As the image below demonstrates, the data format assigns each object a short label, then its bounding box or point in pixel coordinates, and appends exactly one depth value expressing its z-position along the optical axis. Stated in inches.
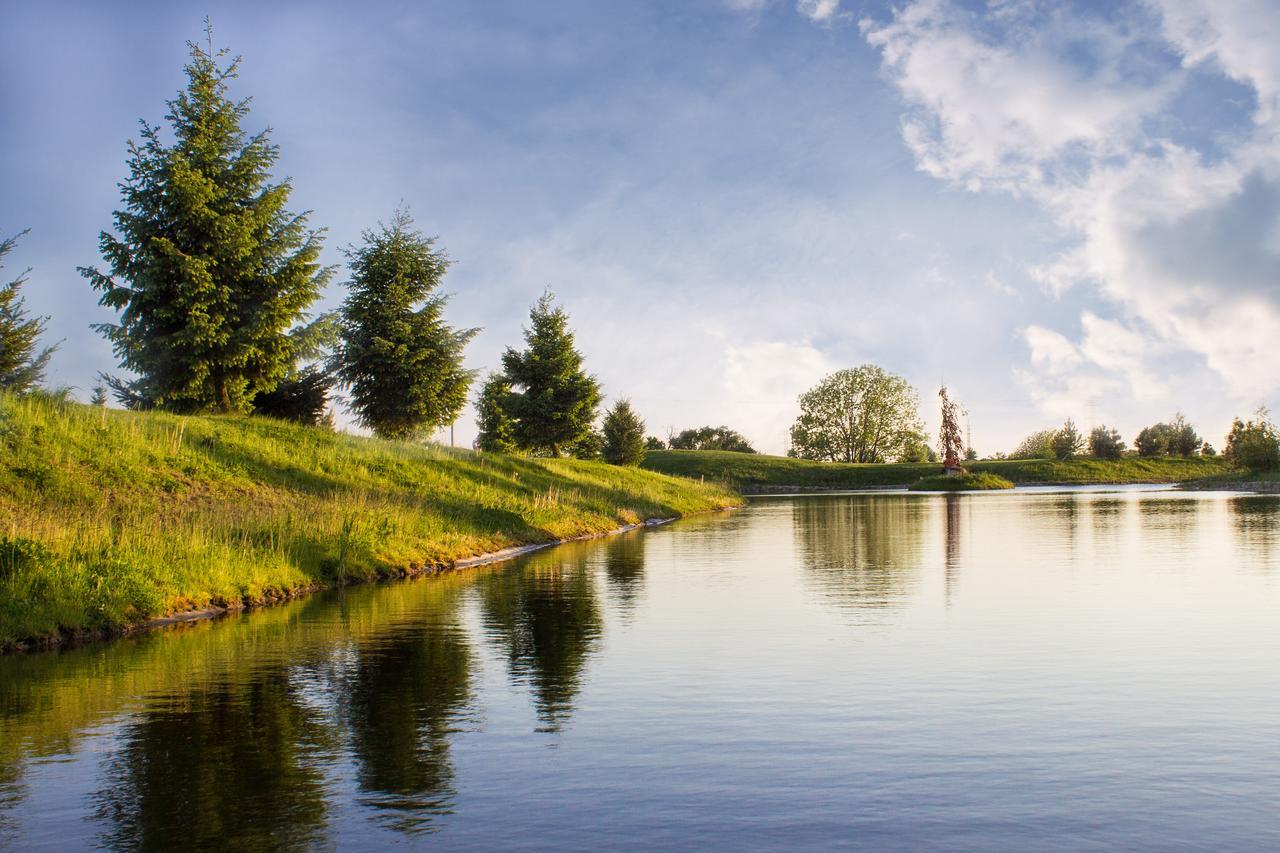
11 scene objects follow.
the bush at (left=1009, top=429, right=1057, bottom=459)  6368.1
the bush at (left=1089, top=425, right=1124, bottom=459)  5236.2
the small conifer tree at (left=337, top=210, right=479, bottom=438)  1765.5
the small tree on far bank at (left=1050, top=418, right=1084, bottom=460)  5329.7
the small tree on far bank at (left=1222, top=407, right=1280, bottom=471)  3459.6
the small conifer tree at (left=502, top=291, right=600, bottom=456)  2539.4
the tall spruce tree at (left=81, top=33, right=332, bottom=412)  1327.5
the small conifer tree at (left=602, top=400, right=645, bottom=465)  3024.1
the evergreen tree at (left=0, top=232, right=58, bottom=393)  1509.6
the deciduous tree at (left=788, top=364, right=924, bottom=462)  5644.7
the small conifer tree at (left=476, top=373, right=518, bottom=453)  3607.3
